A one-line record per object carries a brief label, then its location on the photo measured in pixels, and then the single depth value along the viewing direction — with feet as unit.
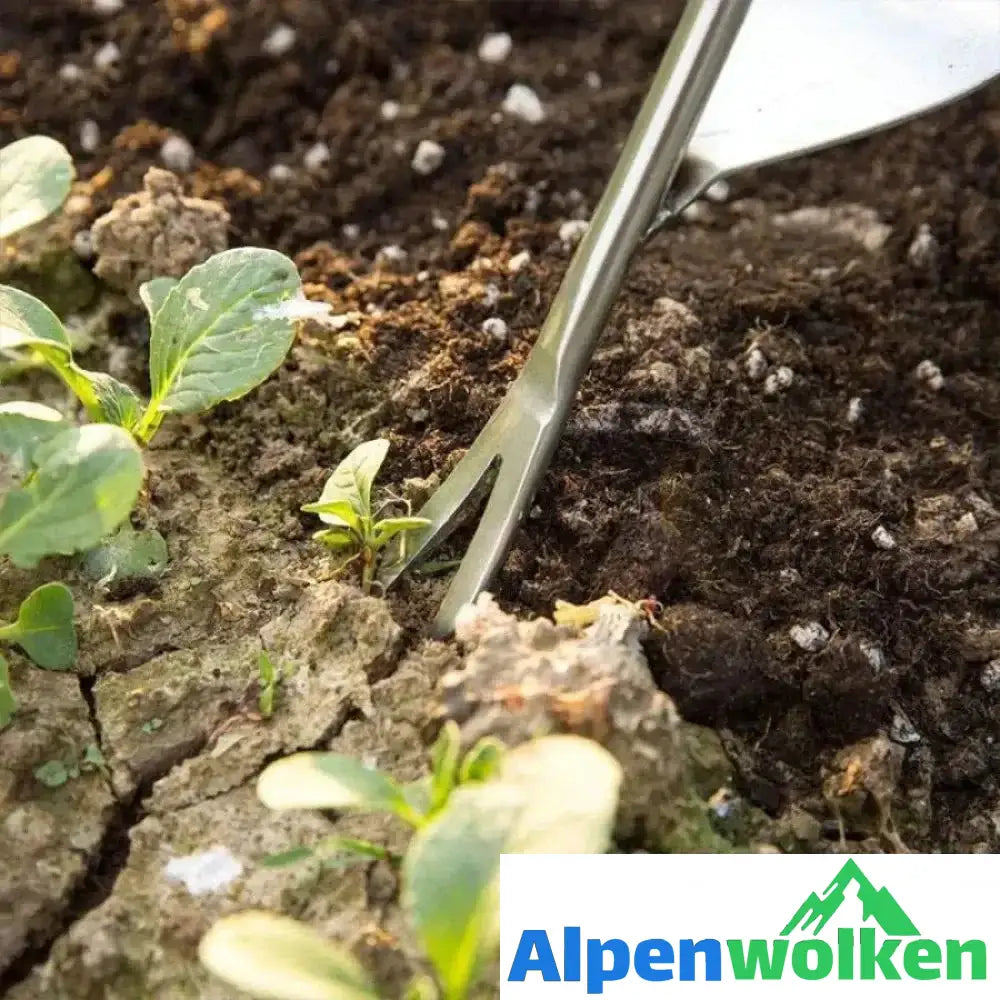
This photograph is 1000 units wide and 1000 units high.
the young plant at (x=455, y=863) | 0.77
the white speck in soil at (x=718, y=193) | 1.39
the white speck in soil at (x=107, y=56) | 1.44
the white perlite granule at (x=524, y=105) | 1.43
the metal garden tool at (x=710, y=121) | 1.03
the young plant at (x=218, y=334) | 1.04
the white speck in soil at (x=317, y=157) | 1.39
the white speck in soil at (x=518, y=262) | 1.26
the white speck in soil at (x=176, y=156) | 1.38
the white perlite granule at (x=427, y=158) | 1.38
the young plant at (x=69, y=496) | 0.89
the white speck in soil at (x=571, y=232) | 1.29
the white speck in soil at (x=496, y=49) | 1.48
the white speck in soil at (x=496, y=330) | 1.19
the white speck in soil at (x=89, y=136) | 1.39
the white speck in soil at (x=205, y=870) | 0.90
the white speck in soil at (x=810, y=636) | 1.01
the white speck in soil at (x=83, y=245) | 1.26
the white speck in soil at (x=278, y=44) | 1.46
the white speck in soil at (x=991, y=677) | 1.03
